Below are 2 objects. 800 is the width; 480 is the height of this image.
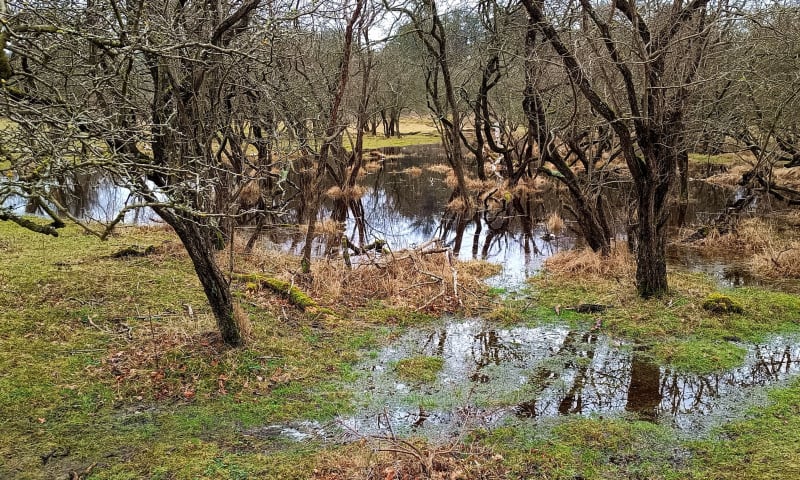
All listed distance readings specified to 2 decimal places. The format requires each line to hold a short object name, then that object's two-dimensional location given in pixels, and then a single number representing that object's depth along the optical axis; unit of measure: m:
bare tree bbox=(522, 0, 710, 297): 8.56
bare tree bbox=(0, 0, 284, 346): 3.96
